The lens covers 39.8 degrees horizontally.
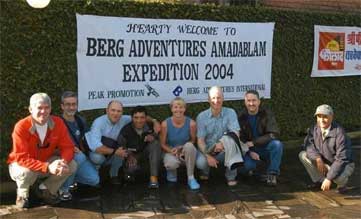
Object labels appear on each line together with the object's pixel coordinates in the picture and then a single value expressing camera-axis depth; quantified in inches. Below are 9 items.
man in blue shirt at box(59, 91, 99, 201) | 213.5
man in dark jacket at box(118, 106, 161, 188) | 229.8
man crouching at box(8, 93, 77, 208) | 193.2
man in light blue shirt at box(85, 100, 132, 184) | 221.8
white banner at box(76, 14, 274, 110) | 251.8
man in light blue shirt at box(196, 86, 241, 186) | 234.4
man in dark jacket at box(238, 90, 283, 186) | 239.5
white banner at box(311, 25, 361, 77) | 339.3
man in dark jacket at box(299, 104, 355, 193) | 221.9
